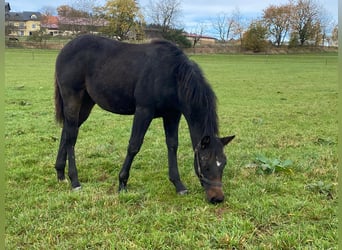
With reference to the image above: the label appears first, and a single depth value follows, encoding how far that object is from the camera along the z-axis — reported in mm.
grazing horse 3789
